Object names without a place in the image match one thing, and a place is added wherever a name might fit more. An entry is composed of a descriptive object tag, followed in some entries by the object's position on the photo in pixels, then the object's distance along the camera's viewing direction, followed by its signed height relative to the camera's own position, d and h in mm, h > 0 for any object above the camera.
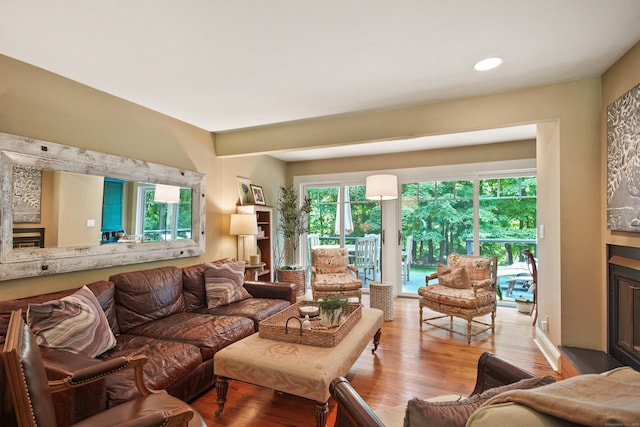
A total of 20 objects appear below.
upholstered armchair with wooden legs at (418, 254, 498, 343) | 3271 -808
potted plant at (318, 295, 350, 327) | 2193 -660
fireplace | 1972 -565
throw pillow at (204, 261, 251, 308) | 3074 -677
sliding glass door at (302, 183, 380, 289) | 5457 -20
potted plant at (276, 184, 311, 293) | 5562 +21
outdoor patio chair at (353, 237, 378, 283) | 5410 -646
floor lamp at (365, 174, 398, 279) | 3998 +455
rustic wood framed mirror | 2127 +74
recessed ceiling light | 2143 +1154
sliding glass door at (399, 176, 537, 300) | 4523 -51
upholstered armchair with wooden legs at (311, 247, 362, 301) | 3979 -786
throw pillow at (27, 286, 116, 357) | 1750 -652
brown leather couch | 1501 -874
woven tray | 2010 -770
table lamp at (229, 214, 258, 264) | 4004 -68
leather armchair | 982 -705
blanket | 549 -368
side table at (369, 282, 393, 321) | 3900 -986
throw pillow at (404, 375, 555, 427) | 769 -497
